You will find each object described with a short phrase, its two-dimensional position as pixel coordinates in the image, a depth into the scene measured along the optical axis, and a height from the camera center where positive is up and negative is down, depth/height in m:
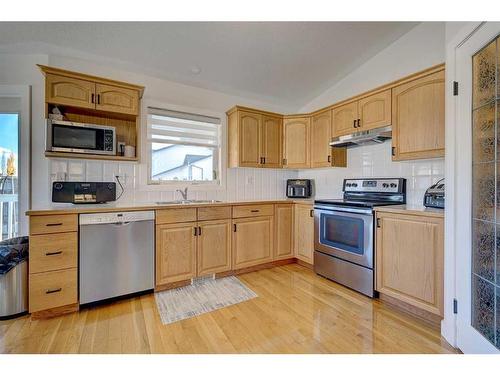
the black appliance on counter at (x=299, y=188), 3.44 -0.01
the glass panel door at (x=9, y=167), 2.33 +0.20
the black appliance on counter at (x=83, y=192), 2.10 -0.05
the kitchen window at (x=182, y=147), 2.86 +0.54
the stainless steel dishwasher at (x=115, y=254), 1.97 -0.61
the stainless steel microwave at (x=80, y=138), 2.11 +0.47
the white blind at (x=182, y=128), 2.86 +0.78
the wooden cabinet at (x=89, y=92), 2.09 +0.92
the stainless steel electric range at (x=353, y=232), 2.22 -0.47
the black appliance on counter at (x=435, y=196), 2.00 -0.07
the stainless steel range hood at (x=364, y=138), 2.44 +0.56
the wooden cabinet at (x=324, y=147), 3.02 +0.55
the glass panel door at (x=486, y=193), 1.29 -0.03
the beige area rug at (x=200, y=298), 1.95 -1.06
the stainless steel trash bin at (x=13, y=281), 1.81 -0.75
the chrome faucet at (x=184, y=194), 2.89 -0.09
